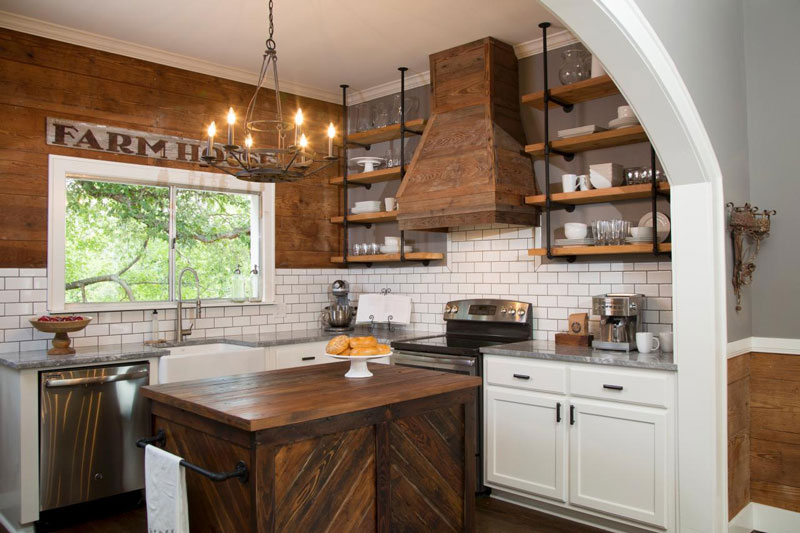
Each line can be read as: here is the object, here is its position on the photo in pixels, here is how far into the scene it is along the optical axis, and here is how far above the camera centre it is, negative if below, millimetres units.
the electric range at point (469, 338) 4027 -487
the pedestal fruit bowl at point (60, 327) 3709 -320
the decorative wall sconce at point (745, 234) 3322 +172
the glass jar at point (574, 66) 4059 +1291
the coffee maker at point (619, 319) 3623 -288
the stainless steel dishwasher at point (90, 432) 3549 -919
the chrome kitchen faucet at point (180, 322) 4555 -359
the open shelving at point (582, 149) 3693 +783
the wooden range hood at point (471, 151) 4211 +816
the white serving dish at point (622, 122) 3749 +862
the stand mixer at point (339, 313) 5293 -358
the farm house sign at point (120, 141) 4160 +902
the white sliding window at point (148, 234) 4258 +274
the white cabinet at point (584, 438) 3248 -932
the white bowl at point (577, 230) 4043 +246
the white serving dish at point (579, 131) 3924 +859
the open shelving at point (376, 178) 5098 +783
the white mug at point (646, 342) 3557 -407
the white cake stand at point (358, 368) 2852 -437
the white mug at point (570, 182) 4082 +554
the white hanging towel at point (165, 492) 2271 -801
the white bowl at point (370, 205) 5434 +551
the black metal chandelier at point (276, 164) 3014 +519
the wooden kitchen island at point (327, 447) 2133 -653
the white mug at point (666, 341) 3547 -400
